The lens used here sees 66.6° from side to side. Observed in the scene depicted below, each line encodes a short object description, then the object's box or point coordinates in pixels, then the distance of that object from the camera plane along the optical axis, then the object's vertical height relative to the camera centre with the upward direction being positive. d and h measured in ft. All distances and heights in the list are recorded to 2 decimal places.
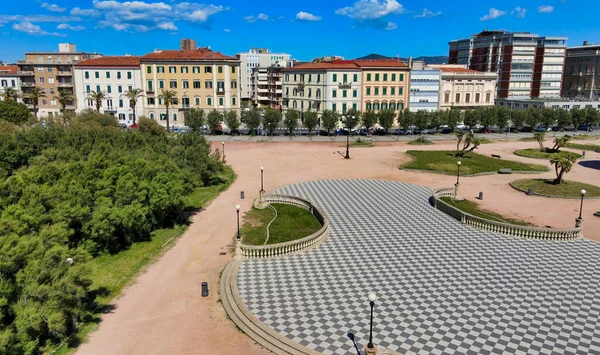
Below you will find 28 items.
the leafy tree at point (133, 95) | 279.16 +3.83
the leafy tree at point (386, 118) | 290.15 -9.32
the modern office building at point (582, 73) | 406.35 +28.42
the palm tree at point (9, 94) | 266.38 +4.14
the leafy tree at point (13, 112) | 235.20 -5.93
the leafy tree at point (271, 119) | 278.05 -10.06
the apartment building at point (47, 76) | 314.14 +16.90
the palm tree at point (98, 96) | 282.15 +3.09
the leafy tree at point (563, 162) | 147.95 -18.51
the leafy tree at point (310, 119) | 282.11 -10.07
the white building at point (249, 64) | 506.89 +43.36
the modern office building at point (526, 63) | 397.60 +36.11
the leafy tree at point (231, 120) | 278.26 -10.81
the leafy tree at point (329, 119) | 280.72 -9.88
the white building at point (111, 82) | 293.23 +12.19
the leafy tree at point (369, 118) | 288.10 -9.36
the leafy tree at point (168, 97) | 278.97 +2.95
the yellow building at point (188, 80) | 293.64 +13.82
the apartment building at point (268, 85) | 413.39 +16.14
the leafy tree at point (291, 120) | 279.90 -10.59
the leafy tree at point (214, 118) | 276.21 -9.97
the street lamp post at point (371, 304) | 53.57 -23.73
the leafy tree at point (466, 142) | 204.85 -17.14
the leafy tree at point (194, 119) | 270.67 -10.07
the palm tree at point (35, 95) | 282.77 +3.42
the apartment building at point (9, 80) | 315.37 +13.94
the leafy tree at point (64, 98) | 285.02 +1.75
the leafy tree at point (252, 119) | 282.56 -10.27
